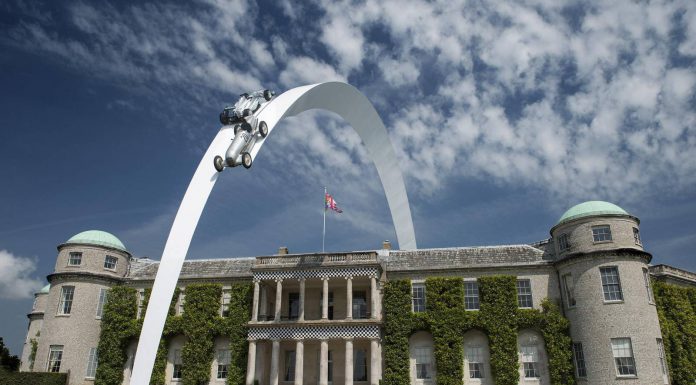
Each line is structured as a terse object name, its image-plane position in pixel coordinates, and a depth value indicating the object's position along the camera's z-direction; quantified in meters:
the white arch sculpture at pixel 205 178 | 18.62
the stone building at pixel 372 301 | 28.14
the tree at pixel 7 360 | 30.24
